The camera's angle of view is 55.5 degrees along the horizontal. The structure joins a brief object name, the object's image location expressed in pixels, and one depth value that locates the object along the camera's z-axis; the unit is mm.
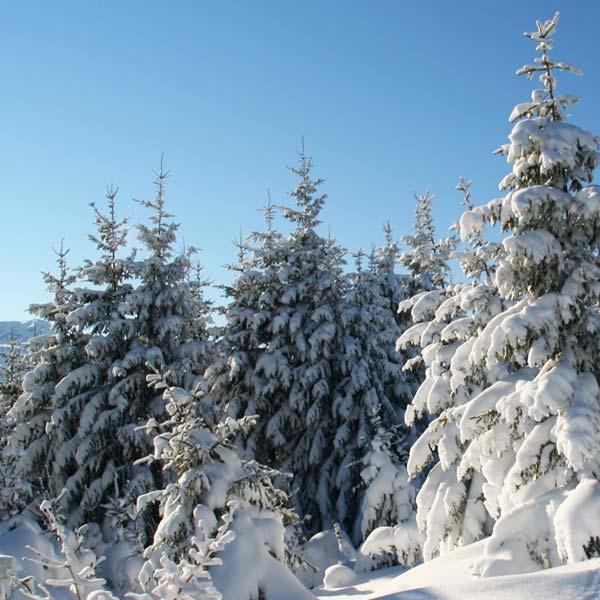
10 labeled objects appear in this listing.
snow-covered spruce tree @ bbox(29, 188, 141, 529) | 18109
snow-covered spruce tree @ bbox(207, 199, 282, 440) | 20844
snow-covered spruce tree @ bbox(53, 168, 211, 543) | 18047
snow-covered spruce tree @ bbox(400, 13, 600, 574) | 7176
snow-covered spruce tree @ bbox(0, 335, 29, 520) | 12430
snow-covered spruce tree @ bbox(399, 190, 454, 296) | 23812
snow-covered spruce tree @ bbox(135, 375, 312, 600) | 7516
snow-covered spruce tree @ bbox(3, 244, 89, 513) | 18781
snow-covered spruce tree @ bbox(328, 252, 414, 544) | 17484
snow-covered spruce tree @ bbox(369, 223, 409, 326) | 25406
